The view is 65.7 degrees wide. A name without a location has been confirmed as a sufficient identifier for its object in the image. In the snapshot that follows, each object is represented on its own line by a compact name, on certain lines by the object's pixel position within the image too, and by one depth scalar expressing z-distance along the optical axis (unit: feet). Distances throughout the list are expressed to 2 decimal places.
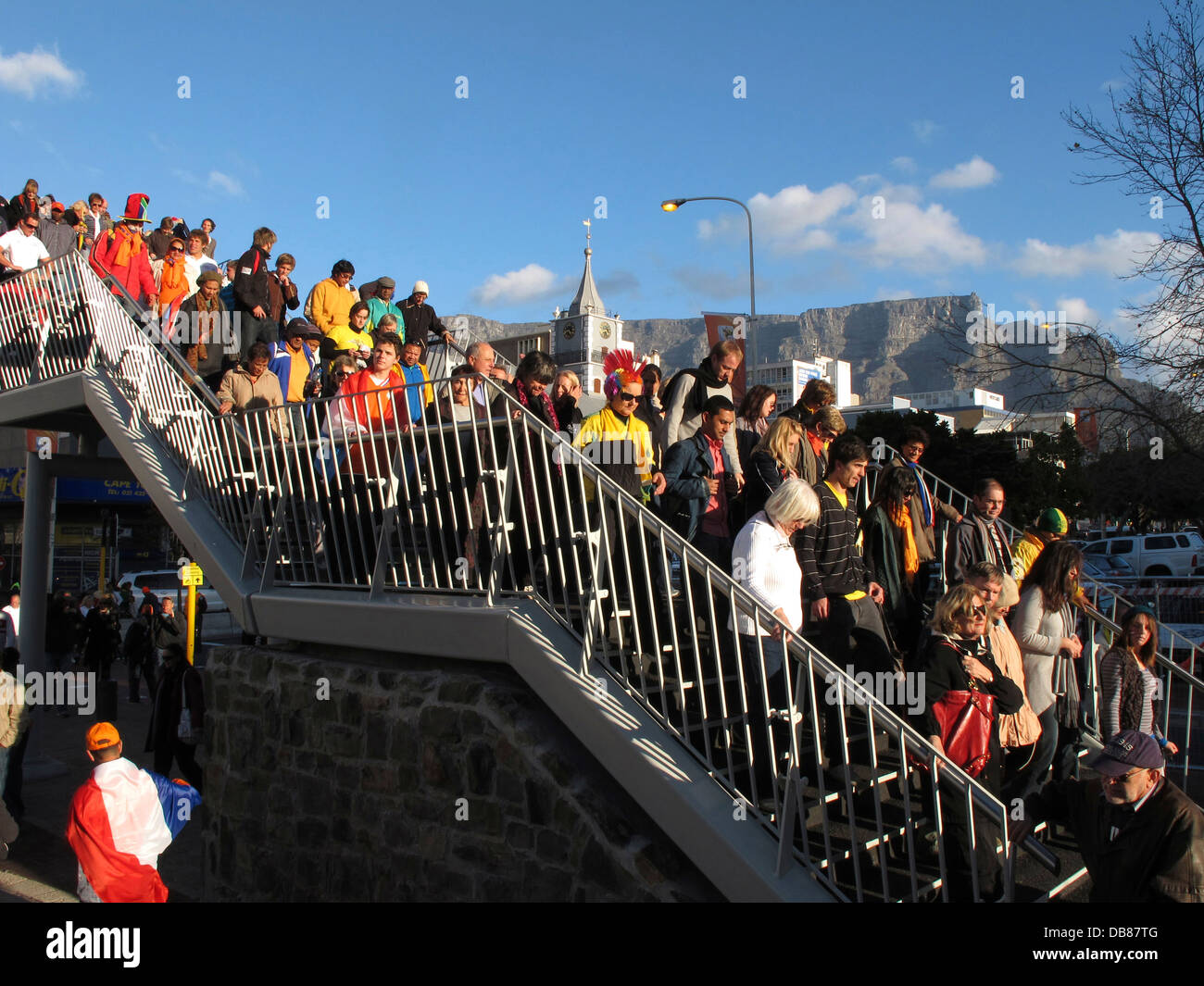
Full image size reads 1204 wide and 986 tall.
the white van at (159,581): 87.35
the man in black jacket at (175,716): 31.42
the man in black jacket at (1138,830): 11.15
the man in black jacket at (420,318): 36.47
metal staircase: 13.02
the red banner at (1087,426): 37.50
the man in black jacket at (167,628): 45.83
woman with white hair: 14.74
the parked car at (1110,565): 90.99
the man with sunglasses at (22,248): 34.67
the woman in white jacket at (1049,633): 17.66
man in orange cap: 18.31
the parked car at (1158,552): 96.84
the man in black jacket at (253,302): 31.73
